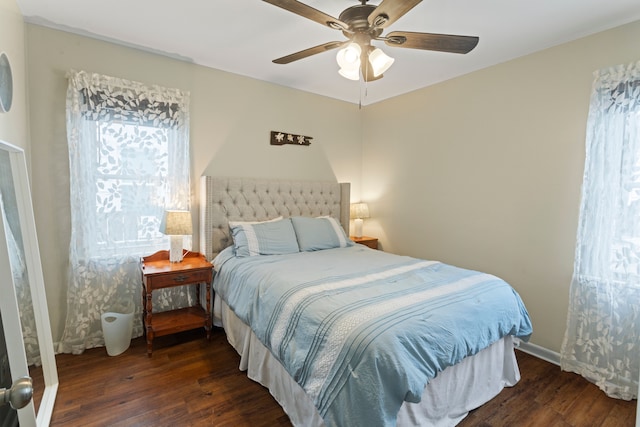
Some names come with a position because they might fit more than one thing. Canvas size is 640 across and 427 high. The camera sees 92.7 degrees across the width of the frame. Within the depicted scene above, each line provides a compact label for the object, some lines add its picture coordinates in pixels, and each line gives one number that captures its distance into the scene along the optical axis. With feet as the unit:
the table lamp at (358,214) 12.98
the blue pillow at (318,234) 9.91
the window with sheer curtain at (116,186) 7.80
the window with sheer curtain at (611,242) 6.75
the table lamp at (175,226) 8.27
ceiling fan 4.96
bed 4.33
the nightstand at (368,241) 12.37
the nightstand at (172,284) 7.86
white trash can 7.85
